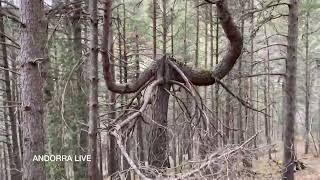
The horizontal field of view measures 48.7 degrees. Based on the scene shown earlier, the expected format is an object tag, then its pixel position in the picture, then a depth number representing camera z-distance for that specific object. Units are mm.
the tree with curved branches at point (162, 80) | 4781
